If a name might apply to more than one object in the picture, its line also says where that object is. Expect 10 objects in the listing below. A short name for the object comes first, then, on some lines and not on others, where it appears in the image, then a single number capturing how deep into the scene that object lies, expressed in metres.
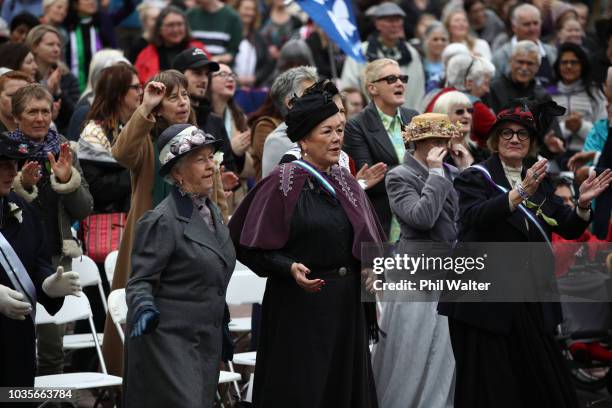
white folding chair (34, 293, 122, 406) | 16.34
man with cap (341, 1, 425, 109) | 27.47
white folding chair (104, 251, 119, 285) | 18.37
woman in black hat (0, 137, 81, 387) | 14.66
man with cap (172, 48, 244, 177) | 19.69
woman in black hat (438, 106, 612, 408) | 15.71
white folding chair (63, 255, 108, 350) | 18.45
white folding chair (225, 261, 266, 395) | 18.61
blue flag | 24.20
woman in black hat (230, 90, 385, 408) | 14.97
